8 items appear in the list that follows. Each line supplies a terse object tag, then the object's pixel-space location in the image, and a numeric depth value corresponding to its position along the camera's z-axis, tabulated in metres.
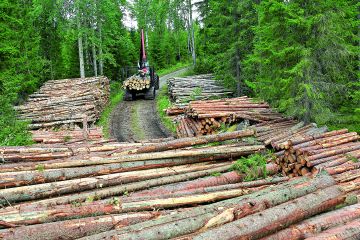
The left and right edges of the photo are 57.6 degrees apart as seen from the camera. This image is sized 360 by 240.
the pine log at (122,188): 5.66
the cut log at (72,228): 4.41
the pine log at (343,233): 4.52
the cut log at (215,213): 4.34
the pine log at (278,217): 4.31
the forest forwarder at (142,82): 23.98
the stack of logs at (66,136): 11.54
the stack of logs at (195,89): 20.91
